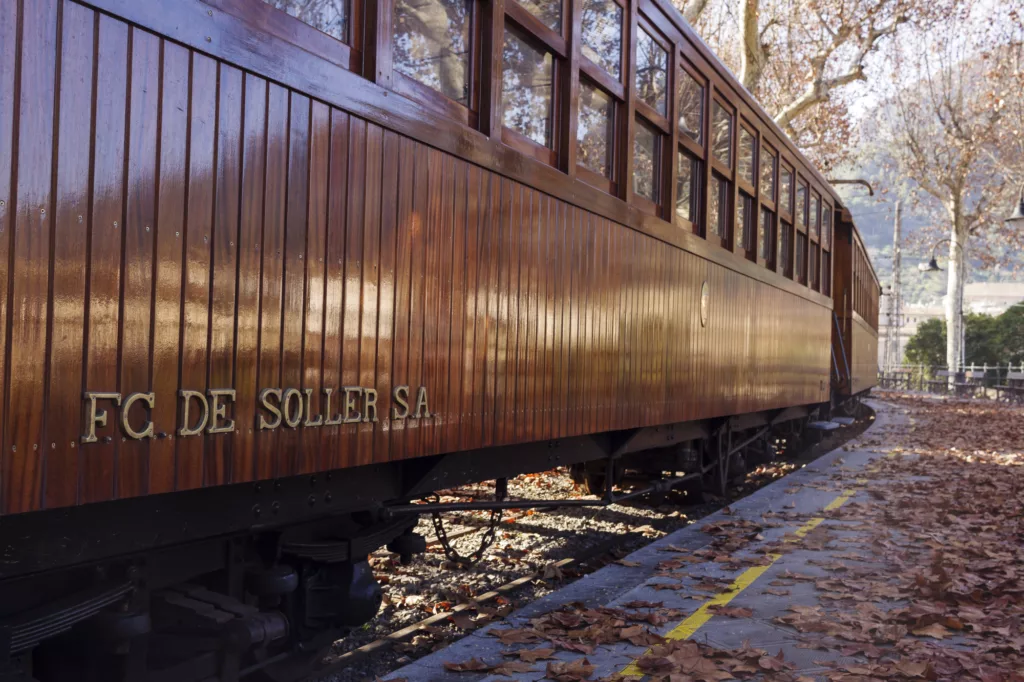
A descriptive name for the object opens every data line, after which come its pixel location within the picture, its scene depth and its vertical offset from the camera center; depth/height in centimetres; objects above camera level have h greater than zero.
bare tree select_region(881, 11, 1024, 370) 2908 +807
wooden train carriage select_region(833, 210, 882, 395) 1328 +94
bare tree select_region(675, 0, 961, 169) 1722 +683
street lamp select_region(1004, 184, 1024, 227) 1635 +278
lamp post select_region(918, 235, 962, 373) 2989 +332
